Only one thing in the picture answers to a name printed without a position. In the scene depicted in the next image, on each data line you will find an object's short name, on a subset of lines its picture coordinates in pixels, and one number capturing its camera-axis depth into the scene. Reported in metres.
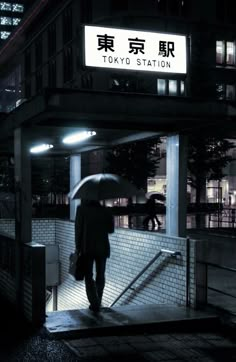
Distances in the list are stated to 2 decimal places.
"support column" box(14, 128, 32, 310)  8.83
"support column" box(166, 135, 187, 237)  9.66
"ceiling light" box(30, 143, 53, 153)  13.18
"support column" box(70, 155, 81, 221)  14.74
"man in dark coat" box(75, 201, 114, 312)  8.10
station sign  10.27
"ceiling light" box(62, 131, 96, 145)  10.24
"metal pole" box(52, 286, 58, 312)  15.87
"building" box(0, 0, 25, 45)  140.00
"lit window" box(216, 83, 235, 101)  47.62
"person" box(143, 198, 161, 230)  22.97
